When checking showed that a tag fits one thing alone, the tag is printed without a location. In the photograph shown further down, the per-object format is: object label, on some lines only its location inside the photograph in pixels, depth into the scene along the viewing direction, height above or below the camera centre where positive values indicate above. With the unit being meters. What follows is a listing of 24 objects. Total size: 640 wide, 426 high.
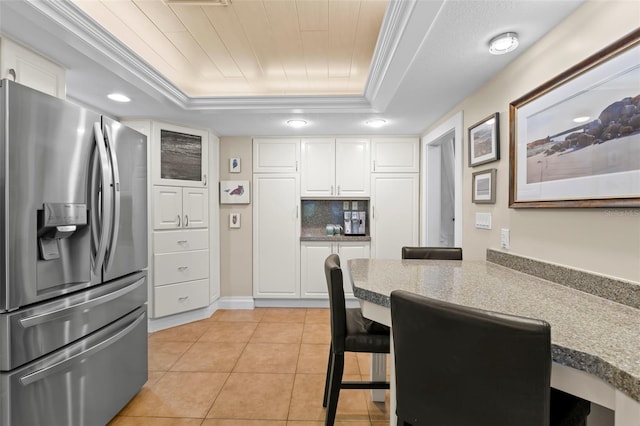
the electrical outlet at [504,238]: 1.90 -0.17
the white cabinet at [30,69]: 1.61 +0.84
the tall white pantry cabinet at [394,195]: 3.72 +0.21
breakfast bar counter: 0.66 -0.33
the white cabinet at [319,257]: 3.73 -0.57
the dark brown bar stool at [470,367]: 0.65 -0.38
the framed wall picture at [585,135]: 1.11 +0.34
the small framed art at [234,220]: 3.78 -0.10
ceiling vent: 1.65 +1.17
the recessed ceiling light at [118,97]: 2.45 +0.97
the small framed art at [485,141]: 1.97 +0.51
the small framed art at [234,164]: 3.75 +0.60
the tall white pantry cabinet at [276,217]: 3.75 -0.06
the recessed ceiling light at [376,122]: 3.12 +0.96
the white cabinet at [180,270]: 3.09 -0.63
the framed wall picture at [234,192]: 3.74 +0.25
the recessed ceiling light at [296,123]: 3.15 +0.96
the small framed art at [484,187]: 2.05 +0.18
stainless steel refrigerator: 1.21 -0.24
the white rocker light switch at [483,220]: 2.13 -0.06
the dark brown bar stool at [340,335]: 1.42 -0.60
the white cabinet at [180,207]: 3.08 +0.05
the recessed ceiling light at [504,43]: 1.57 +0.90
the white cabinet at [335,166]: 3.74 +0.58
